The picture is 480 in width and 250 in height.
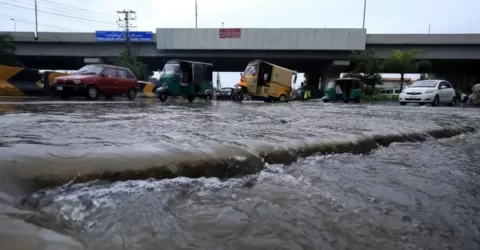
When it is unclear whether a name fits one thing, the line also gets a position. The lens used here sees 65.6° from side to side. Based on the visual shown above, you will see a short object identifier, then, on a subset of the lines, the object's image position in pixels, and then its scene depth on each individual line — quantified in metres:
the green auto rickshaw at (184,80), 17.39
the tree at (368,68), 36.47
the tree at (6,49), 35.40
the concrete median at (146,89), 26.43
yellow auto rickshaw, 20.88
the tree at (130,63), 37.22
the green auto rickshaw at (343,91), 26.11
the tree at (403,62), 36.97
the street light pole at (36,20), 50.22
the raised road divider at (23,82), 14.61
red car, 14.19
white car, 19.23
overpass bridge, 40.00
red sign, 40.84
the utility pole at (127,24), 40.01
